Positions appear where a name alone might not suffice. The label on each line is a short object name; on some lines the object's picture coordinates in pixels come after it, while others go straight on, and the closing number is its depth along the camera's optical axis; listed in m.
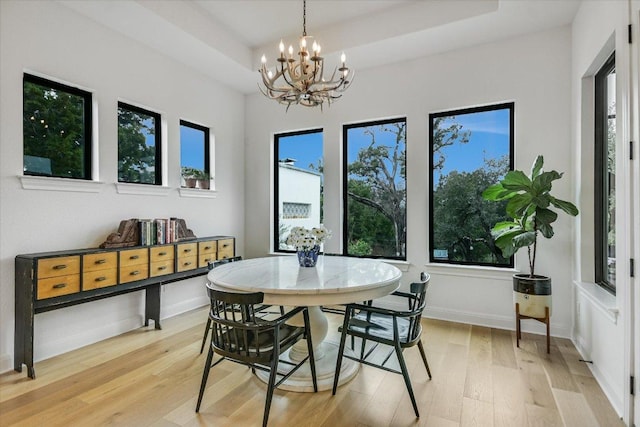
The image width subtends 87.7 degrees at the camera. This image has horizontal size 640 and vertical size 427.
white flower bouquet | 2.72
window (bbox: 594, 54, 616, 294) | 2.58
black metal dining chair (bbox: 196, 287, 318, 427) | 1.88
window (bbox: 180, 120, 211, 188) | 4.27
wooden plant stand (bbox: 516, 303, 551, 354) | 2.92
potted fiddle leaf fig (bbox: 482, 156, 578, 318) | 2.89
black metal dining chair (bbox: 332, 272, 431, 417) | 2.06
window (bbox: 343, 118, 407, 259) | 4.18
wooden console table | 2.54
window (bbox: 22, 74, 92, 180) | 2.83
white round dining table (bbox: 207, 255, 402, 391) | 2.06
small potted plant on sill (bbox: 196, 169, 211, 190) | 4.31
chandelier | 2.43
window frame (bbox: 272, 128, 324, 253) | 5.02
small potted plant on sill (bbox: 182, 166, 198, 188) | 4.18
